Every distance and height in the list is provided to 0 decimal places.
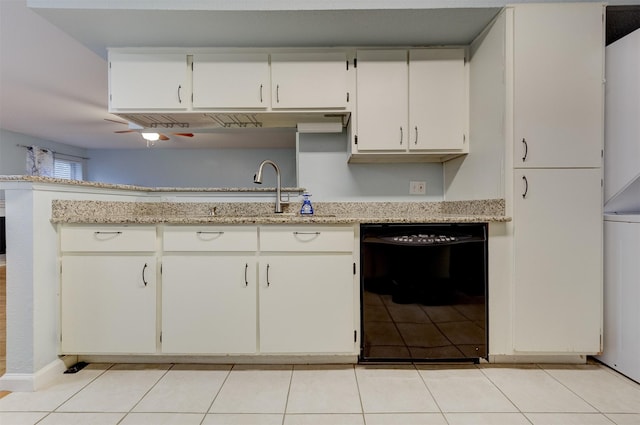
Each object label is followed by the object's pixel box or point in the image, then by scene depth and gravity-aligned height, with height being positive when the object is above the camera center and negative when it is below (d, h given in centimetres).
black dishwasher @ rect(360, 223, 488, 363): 170 -44
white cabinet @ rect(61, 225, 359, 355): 170 -44
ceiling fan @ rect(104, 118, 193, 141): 463 +117
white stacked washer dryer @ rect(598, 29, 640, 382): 164 +1
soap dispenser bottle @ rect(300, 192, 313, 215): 220 +2
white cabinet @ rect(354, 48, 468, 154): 203 +72
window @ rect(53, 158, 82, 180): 652 +92
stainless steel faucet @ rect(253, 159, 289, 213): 219 +12
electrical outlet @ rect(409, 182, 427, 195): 234 +17
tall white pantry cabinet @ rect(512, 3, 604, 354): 169 +18
